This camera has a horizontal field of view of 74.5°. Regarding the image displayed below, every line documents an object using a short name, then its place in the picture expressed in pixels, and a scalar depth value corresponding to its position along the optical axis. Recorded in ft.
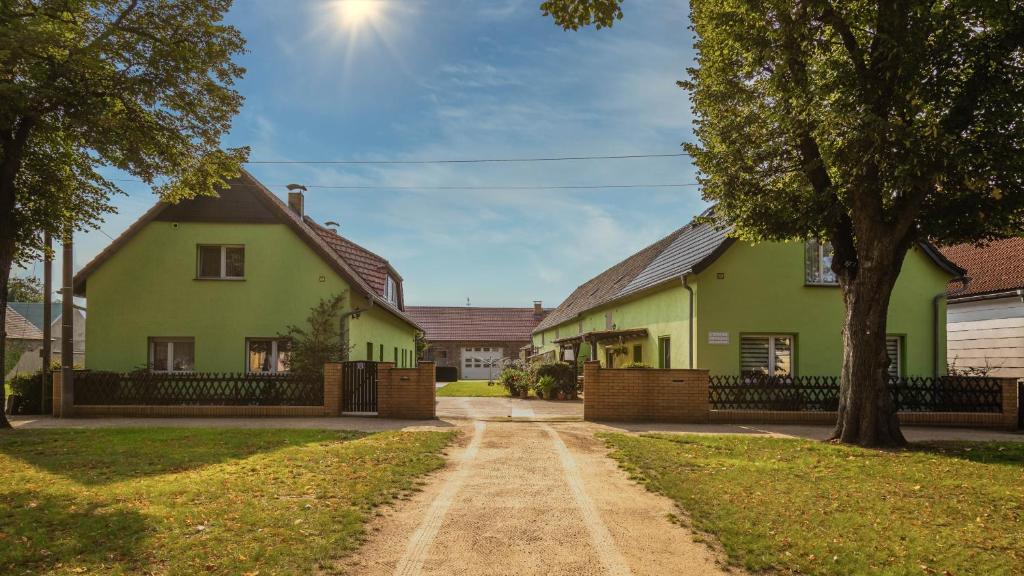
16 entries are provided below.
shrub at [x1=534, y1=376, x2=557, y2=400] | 79.87
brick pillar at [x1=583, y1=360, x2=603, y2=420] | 51.16
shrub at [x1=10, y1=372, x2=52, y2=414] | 56.59
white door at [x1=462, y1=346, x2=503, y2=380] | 180.75
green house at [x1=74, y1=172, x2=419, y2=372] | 61.82
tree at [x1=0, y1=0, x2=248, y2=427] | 42.01
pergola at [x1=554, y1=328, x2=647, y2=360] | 74.79
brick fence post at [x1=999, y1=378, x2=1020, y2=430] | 51.08
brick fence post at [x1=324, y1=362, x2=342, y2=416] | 51.88
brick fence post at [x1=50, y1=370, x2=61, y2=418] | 52.90
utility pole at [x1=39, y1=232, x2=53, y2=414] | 56.13
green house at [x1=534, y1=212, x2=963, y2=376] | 59.62
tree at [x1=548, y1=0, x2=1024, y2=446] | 32.96
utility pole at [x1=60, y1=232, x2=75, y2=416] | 52.06
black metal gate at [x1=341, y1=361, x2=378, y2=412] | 52.85
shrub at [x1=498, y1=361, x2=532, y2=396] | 85.05
